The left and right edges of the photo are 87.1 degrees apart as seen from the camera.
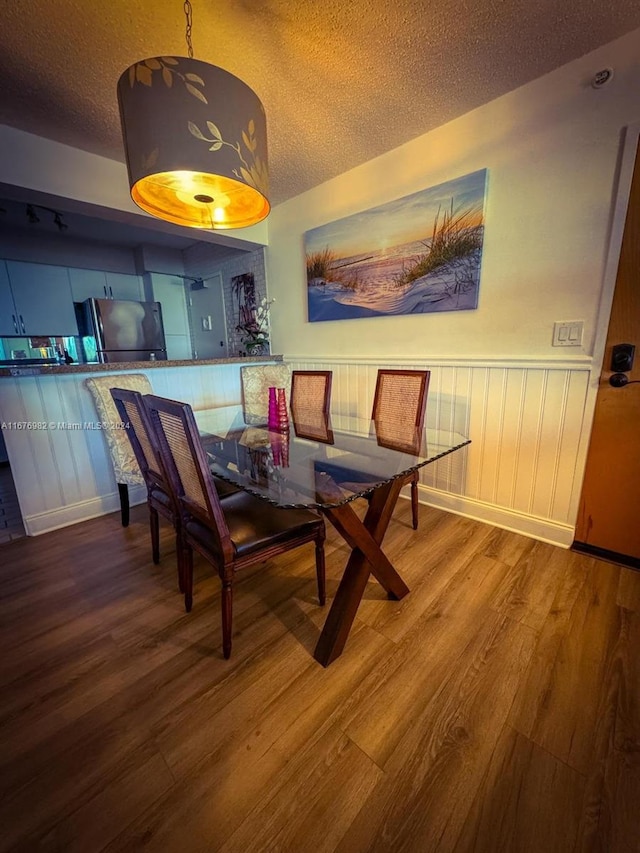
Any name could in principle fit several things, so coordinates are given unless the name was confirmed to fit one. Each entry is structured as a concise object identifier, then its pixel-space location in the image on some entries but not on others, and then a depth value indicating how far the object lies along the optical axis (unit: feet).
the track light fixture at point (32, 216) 9.75
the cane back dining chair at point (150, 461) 4.47
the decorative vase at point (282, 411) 6.53
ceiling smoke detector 4.86
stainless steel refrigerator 12.52
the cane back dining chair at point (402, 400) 6.33
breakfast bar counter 6.64
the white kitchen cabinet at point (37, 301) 11.79
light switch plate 5.58
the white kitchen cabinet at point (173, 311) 14.35
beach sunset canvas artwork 6.56
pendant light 3.33
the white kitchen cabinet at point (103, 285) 13.05
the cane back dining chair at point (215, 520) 3.59
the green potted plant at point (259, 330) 11.04
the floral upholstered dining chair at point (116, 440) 6.91
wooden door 5.07
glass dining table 3.90
